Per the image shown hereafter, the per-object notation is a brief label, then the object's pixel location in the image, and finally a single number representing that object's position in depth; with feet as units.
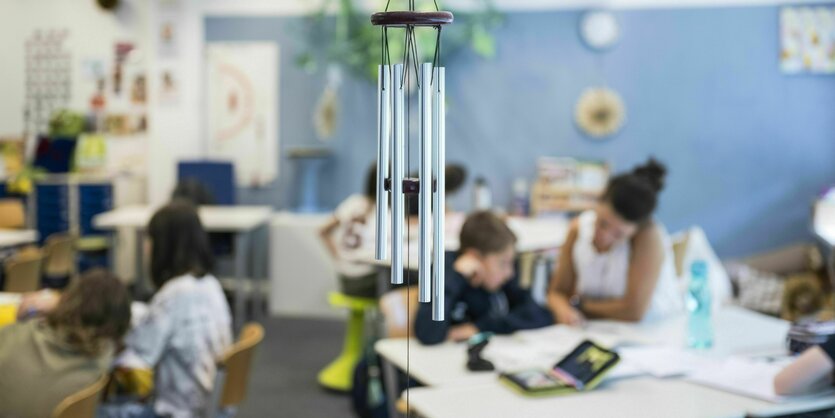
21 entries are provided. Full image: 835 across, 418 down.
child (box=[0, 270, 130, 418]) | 10.50
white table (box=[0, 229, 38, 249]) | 19.47
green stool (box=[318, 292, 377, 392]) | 17.74
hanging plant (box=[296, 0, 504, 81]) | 23.94
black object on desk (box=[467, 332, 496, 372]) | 10.16
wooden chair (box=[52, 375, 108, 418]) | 9.45
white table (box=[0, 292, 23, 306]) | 13.17
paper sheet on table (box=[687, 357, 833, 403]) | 9.52
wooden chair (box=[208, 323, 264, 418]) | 10.82
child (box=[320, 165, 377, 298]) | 17.72
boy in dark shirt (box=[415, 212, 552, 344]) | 11.69
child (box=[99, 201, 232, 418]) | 11.36
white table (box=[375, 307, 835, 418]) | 8.93
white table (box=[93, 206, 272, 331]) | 22.59
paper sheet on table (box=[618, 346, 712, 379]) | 10.14
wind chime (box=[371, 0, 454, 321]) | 6.14
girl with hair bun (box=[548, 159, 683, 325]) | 12.44
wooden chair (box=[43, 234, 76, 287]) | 21.70
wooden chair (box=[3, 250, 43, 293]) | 17.11
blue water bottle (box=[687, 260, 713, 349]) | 11.46
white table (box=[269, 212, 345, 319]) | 23.97
